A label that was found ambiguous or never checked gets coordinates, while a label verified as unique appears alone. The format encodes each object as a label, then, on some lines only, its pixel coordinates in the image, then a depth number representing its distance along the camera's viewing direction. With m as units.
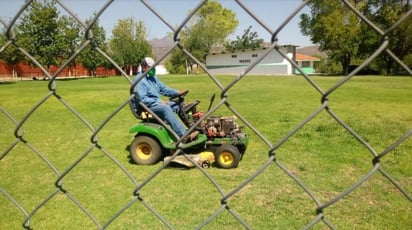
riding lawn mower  4.59
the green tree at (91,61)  38.59
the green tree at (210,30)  53.03
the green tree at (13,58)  29.79
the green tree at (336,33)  38.41
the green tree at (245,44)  56.69
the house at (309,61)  53.19
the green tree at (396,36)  35.31
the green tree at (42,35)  29.48
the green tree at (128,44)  45.12
